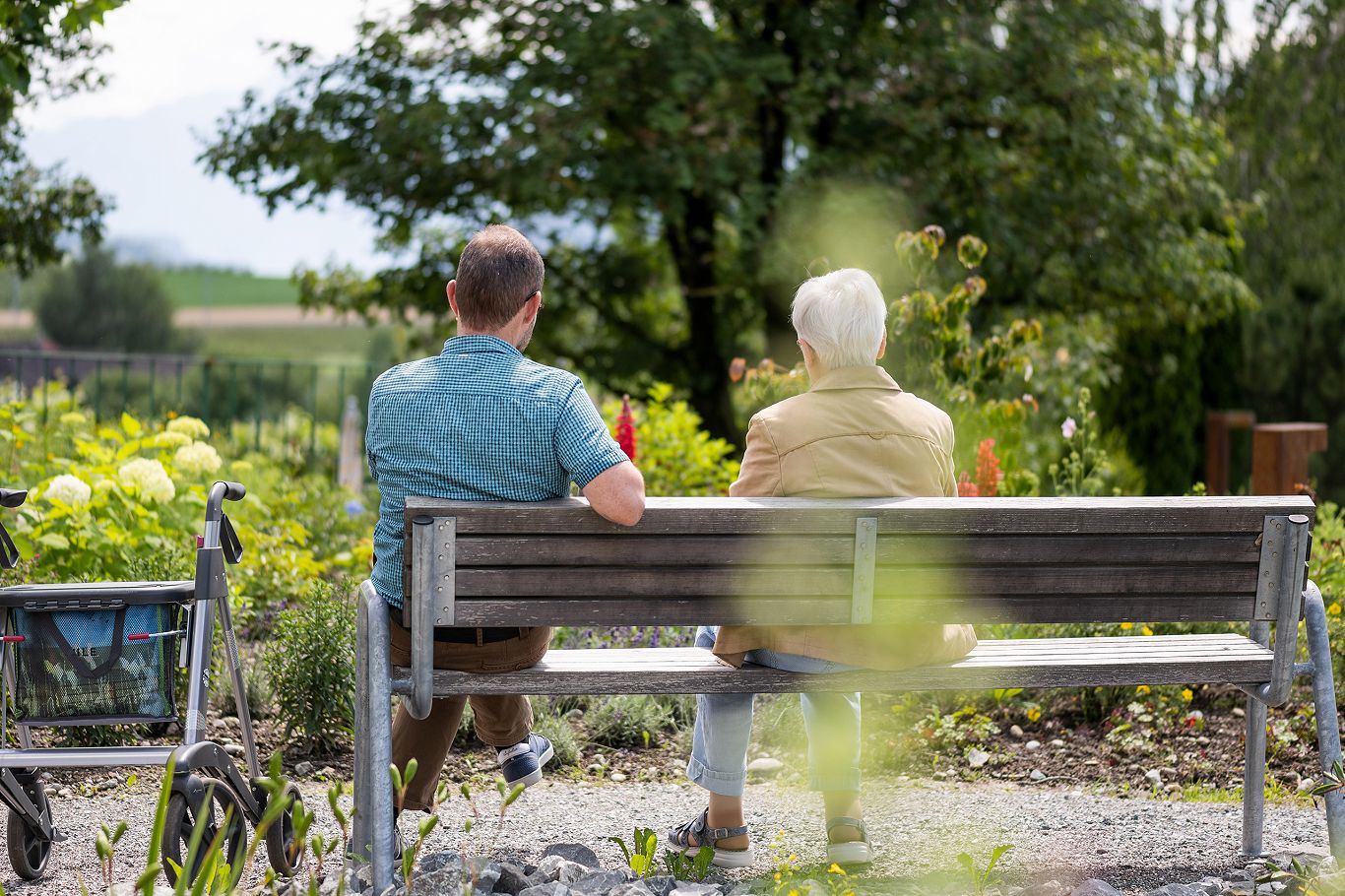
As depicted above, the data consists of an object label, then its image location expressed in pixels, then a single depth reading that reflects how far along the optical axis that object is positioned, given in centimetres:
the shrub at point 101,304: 5034
